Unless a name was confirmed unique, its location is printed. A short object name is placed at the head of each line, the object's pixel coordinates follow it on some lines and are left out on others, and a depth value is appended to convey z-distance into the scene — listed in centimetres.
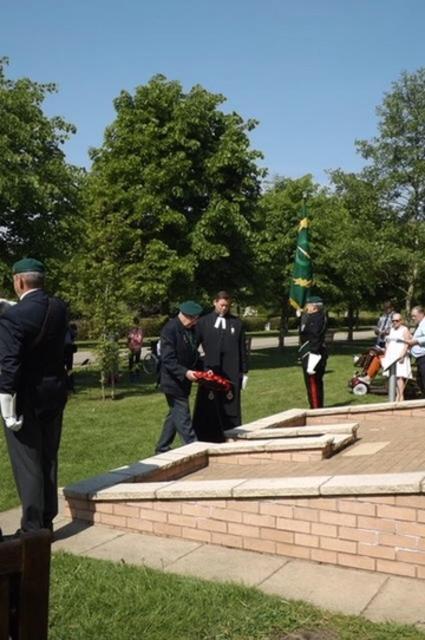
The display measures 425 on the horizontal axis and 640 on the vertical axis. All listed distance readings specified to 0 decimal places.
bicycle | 2019
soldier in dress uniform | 1111
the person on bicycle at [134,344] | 1864
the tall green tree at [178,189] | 2325
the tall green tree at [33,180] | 1534
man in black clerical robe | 827
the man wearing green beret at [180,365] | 775
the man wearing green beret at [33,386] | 475
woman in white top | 1176
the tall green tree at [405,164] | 2617
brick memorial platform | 453
